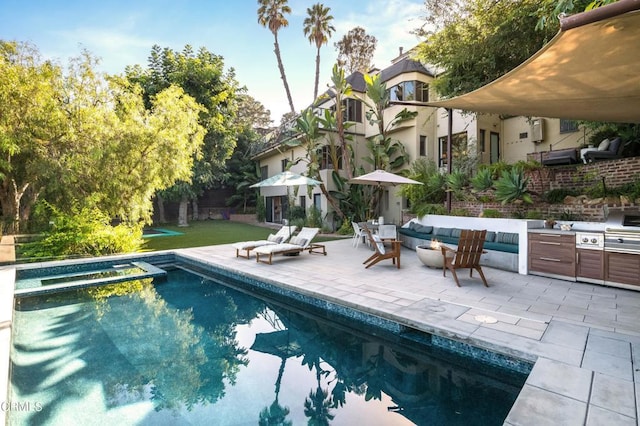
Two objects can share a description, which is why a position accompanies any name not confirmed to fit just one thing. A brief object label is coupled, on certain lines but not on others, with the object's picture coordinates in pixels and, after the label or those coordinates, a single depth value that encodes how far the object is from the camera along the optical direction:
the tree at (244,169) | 25.09
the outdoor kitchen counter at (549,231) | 6.20
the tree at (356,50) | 26.33
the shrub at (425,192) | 11.00
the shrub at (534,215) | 8.17
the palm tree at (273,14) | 23.33
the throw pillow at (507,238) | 7.69
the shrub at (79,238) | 9.30
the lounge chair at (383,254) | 7.64
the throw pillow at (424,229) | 10.02
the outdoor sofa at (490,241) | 7.25
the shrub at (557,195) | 8.14
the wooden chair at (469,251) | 5.99
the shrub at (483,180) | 9.27
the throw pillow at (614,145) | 8.02
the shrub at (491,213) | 8.99
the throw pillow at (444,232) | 9.29
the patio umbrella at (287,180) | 10.57
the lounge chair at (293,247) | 8.73
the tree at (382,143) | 13.31
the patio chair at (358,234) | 11.15
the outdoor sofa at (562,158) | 8.55
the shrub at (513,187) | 8.38
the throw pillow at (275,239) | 10.09
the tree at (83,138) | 8.27
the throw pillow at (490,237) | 8.08
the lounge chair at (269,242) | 9.32
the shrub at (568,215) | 7.65
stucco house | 13.88
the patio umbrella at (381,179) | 9.68
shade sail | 2.89
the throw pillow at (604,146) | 8.19
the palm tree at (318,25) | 23.45
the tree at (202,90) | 18.03
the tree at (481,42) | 9.53
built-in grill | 5.34
